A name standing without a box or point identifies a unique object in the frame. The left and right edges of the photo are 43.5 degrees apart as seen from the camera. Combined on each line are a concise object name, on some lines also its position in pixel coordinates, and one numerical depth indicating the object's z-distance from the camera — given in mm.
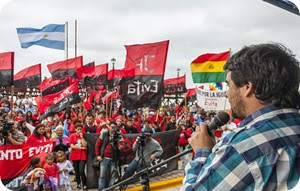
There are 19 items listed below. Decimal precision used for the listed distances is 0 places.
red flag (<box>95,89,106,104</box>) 18750
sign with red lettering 10438
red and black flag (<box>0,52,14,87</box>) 9719
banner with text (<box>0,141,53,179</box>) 6293
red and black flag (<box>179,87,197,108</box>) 20156
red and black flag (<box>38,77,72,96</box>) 12348
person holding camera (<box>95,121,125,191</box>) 7898
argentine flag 15812
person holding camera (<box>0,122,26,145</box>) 6805
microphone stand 2747
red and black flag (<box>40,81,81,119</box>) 10984
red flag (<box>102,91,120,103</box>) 15325
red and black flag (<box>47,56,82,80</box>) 14492
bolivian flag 12414
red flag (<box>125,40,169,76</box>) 8906
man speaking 1284
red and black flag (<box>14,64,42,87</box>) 15131
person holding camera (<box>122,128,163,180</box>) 8078
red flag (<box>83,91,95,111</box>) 16328
